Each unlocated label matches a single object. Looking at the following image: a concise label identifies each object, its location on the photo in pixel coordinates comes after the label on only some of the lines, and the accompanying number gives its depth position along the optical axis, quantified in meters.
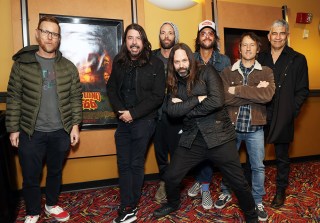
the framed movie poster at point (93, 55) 2.95
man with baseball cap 2.67
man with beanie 2.67
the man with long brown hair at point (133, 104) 2.36
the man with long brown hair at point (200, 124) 2.09
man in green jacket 2.27
